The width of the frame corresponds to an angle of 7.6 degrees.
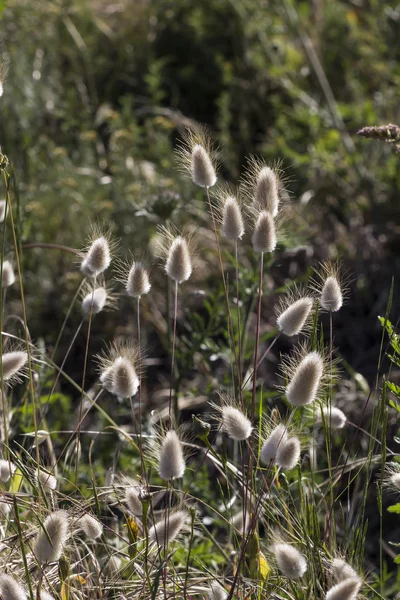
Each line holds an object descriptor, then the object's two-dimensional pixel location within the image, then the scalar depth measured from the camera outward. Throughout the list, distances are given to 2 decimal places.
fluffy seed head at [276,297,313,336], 1.70
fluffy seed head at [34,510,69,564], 1.62
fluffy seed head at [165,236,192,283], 1.72
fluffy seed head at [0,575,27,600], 1.62
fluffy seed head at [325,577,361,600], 1.59
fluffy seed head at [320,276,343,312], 1.71
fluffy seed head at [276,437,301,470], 1.64
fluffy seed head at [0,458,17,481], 1.70
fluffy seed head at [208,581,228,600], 1.67
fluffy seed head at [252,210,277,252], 1.70
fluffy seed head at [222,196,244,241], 1.72
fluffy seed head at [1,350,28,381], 1.74
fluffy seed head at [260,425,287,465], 1.64
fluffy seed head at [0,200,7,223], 1.82
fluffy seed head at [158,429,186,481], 1.64
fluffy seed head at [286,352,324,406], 1.64
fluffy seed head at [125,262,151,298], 1.73
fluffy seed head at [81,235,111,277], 1.72
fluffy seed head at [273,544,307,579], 1.60
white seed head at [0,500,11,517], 1.74
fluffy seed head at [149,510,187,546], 1.67
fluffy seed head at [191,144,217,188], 1.72
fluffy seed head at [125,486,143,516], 1.71
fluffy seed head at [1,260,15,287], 1.83
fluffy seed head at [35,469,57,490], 1.71
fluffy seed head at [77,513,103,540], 1.68
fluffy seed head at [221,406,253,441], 1.65
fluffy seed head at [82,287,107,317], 1.77
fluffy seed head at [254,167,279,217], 1.71
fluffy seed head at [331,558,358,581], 1.61
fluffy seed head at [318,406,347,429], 1.75
